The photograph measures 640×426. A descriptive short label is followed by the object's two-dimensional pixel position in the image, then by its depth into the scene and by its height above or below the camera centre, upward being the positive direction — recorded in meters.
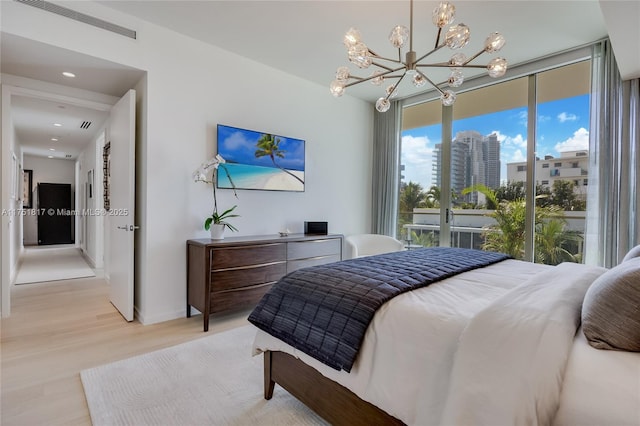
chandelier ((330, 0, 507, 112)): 1.84 +1.03
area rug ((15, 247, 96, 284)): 4.57 -1.06
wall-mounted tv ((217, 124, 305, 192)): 3.40 +0.59
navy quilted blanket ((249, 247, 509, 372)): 1.31 -0.45
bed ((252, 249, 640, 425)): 0.85 -0.50
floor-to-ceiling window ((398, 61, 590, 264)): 3.30 +0.52
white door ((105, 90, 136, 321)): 2.96 +0.06
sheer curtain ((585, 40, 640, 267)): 2.78 +0.45
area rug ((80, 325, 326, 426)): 1.63 -1.14
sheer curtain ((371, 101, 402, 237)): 4.79 +0.63
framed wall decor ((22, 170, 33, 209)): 7.99 +0.48
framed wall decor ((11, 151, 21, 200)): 4.85 +0.46
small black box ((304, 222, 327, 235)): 4.00 -0.26
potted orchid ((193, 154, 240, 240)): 3.08 -0.07
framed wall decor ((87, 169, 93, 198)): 5.82 +0.51
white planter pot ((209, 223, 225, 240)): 3.09 -0.24
